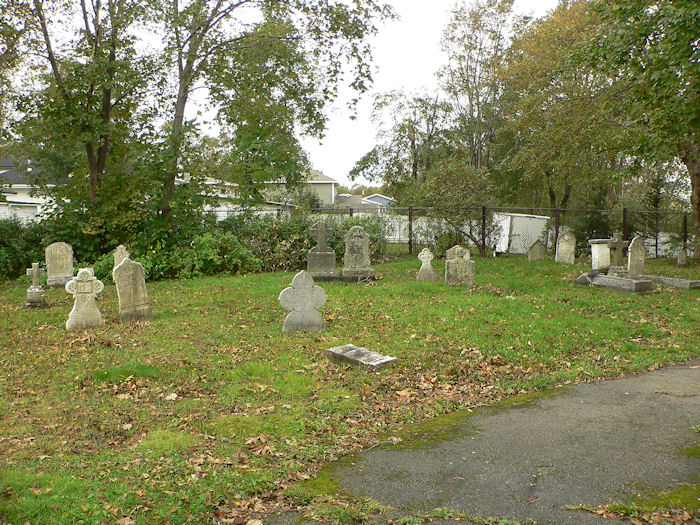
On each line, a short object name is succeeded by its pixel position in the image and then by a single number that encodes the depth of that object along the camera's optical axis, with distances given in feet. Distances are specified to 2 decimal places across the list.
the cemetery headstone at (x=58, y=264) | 47.39
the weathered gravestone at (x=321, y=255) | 49.70
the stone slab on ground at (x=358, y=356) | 24.25
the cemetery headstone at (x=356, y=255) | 49.73
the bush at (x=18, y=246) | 55.98
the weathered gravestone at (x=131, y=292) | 32.07
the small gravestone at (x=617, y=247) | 46.06
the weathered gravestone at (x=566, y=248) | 63.00
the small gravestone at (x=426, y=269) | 49.11
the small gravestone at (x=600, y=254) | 49.65
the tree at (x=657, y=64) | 33.42
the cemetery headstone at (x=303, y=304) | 29.76
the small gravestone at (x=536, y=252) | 65.92
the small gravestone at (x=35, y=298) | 38.42
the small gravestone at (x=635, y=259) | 44.06
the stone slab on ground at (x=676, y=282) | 45.44
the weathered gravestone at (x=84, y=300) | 30.94
